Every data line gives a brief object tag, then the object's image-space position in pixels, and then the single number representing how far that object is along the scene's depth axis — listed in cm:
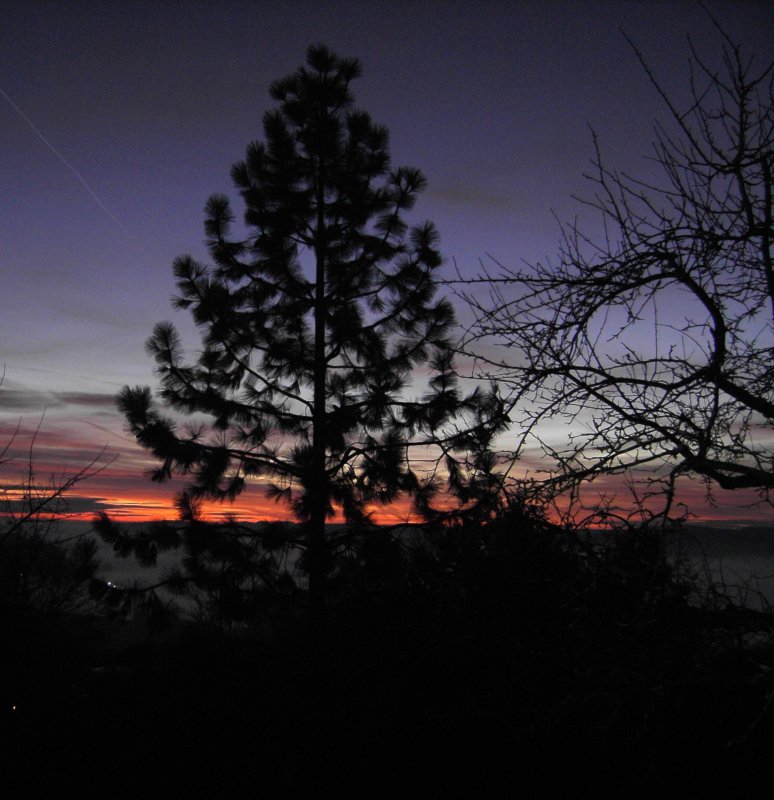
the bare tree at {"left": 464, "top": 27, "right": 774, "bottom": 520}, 381
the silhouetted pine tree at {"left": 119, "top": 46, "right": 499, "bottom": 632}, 1142
